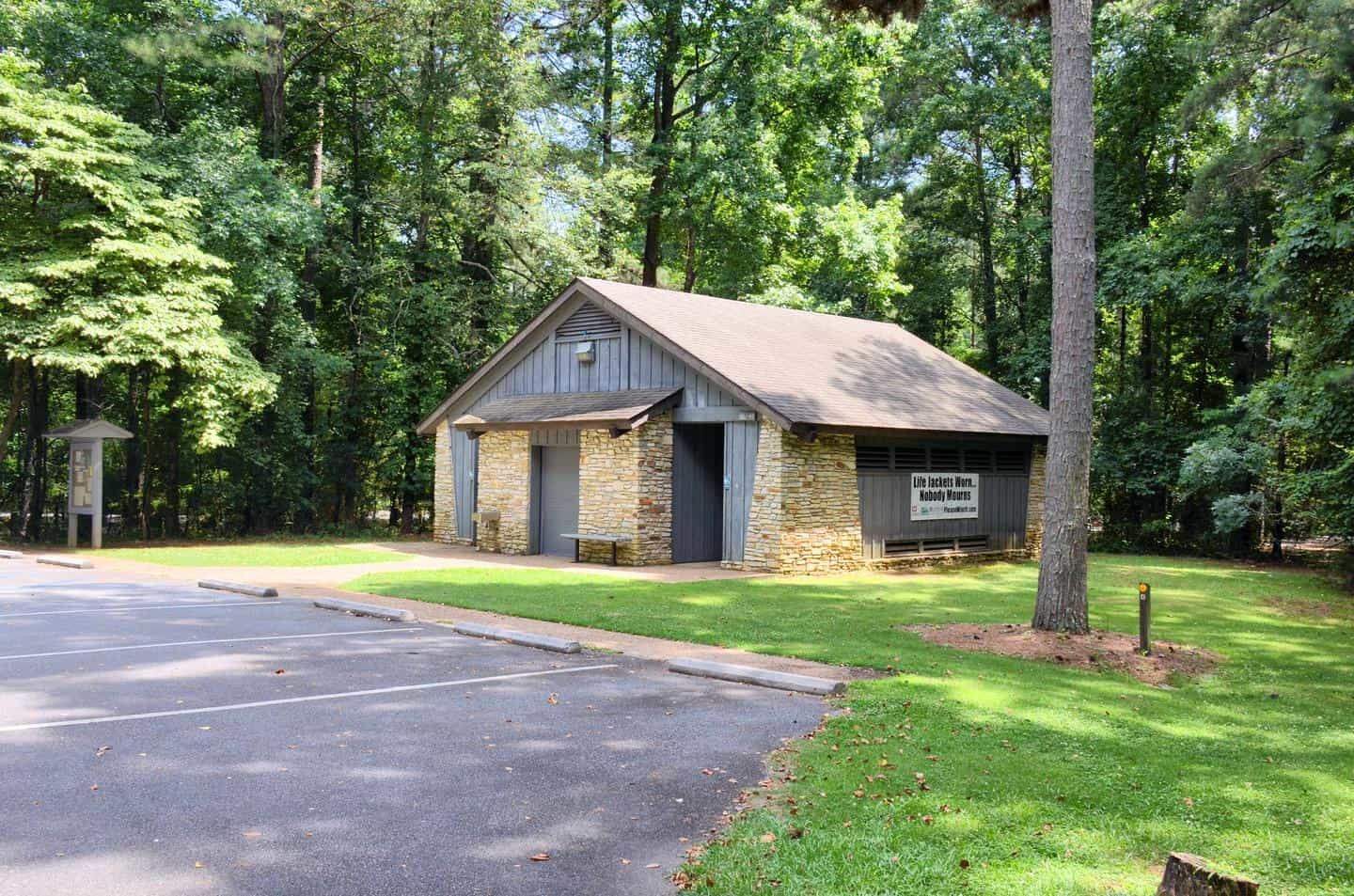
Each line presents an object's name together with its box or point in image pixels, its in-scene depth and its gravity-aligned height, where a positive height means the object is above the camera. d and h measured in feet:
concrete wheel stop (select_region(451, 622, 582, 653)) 31.94 -5.41
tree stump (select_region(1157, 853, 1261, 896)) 10.48 -4.26
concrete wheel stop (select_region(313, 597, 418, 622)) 38.40 -5.37
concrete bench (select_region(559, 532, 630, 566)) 59.36 -3.46
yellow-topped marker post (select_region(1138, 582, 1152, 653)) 31.83 -4.30
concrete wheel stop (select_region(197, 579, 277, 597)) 44.78 -5.26
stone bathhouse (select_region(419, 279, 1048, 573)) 58.08 +2.49
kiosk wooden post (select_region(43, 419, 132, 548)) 68.44 +0.14
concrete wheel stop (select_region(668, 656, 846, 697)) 26.30 -5.41
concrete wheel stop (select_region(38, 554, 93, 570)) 56.85 -5.17
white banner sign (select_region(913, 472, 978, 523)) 65.62 -0.66
